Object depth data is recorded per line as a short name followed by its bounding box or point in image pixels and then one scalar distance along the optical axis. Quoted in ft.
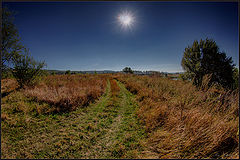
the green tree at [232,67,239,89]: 38.18
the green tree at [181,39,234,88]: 38.55
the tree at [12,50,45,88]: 23.42
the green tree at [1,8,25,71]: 17.29
